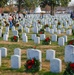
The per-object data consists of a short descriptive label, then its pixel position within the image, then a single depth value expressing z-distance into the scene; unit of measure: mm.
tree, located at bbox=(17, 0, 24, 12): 60278
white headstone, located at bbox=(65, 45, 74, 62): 9992
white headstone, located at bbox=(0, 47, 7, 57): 10925
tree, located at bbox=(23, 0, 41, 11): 62312
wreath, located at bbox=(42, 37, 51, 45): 14401
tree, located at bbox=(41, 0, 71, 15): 58844
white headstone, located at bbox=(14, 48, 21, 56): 10539
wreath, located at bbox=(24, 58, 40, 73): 8375
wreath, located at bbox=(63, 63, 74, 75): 7484
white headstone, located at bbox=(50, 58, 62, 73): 8547
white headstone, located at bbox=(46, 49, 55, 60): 9993
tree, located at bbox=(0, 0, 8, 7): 49178
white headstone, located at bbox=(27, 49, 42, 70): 9258
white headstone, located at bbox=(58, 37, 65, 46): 14094
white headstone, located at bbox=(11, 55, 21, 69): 9070
